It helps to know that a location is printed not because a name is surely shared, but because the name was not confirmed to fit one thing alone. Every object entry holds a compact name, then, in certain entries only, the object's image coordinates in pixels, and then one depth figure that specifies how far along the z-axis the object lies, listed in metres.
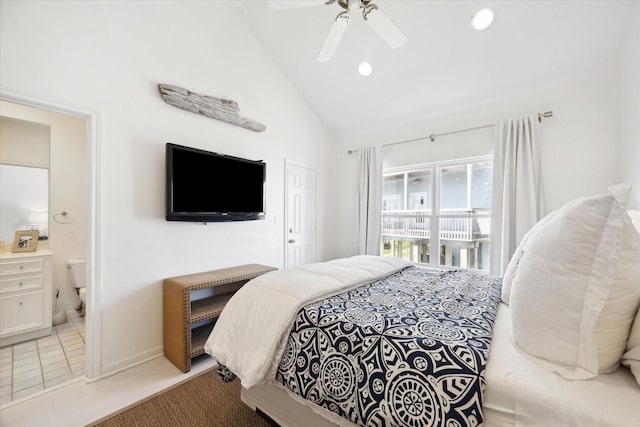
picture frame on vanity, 2.57
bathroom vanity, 2.35
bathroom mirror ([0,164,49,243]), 2.63
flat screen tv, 2.31
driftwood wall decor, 2.35
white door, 3.65
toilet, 2.97
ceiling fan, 1.72
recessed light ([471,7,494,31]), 1.83
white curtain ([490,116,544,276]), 2.70
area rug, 1.52
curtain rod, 2.70
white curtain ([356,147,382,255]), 3.83
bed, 0.75
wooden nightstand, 2.07
